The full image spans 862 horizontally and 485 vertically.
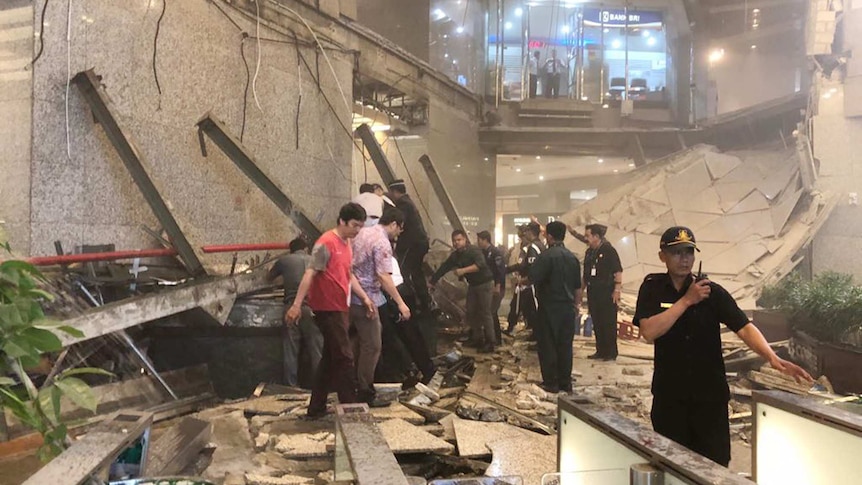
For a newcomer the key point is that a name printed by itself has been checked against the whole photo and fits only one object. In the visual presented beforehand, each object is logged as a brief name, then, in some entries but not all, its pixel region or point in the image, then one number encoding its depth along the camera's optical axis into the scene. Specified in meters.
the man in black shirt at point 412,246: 6.58
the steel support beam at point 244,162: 6.24
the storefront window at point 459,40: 13.14
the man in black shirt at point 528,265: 8.68
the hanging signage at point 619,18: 18.03
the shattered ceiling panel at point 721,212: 12.72
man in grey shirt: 5.95
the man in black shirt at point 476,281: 8.27
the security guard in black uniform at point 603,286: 7.83
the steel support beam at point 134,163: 5.21
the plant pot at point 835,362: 5.80
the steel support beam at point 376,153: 9.09
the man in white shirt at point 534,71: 16.81
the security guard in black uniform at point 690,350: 2.77
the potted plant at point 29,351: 1.72
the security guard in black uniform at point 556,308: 6.00
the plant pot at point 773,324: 7.85
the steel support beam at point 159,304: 4.19
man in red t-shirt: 4.73
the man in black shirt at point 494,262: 9.30
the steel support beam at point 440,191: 11.04
